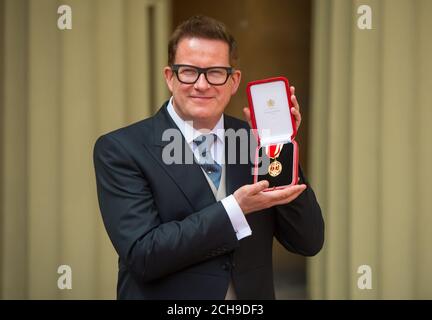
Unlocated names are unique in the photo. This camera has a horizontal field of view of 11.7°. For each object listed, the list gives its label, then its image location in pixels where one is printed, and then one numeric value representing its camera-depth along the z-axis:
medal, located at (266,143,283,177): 4.36
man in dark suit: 4.30
